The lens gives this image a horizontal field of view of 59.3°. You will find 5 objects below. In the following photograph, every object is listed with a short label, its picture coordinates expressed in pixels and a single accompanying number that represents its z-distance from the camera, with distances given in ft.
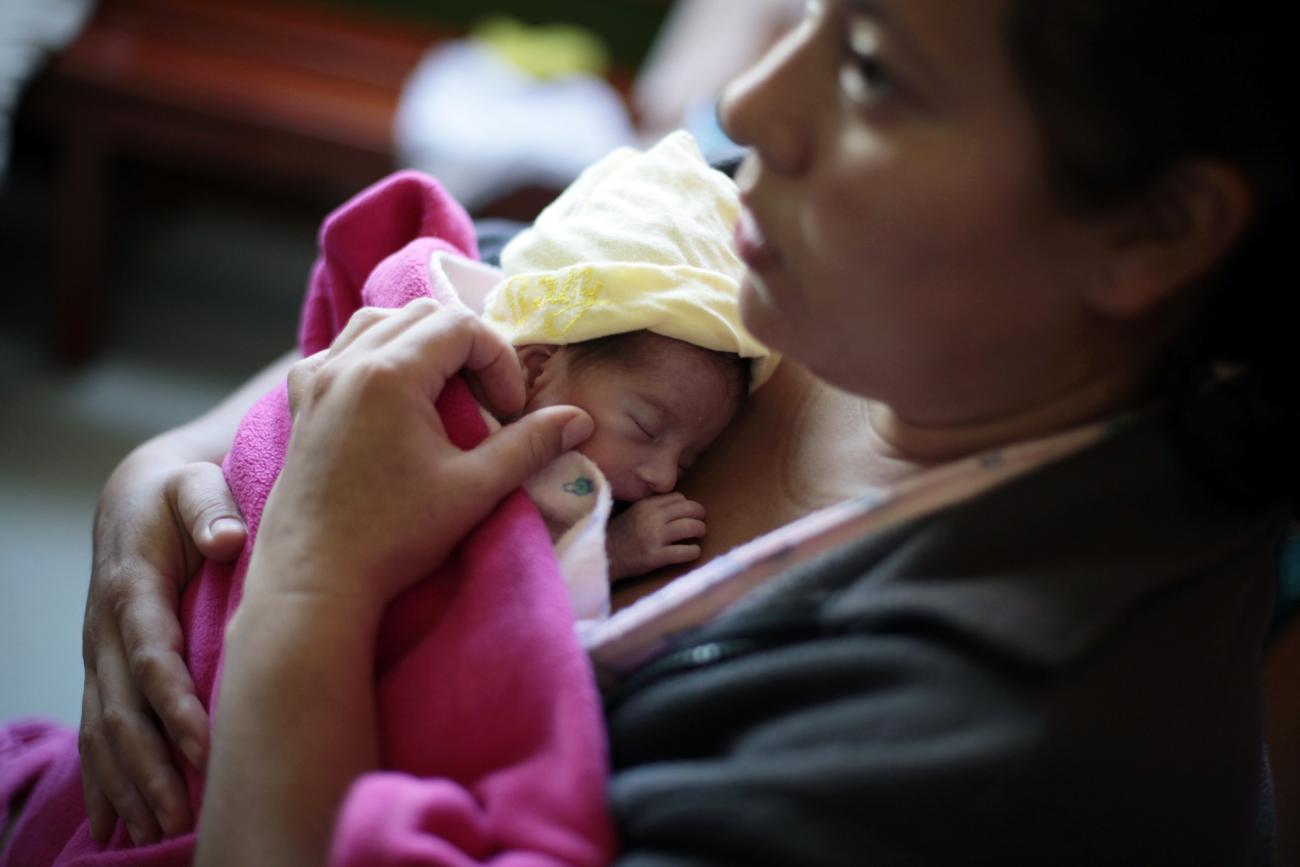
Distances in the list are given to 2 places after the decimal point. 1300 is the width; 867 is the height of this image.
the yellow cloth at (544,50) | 10.03
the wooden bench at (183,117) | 8.71
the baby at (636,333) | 3.22
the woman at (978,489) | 2.23
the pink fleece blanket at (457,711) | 2.35
